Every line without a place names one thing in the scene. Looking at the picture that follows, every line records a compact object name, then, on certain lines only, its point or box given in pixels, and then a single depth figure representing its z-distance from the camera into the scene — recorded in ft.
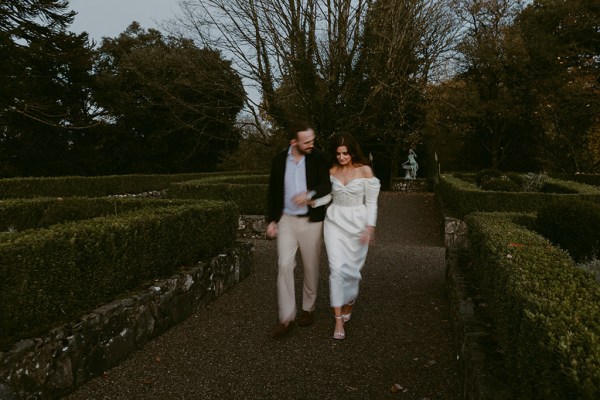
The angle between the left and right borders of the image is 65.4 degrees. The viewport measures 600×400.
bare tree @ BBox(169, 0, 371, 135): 47.83
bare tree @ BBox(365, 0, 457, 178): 49.32
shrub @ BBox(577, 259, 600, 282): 13.87
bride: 14.28
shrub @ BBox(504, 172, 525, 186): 56.91
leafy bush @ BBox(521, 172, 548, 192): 45.93
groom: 14.29
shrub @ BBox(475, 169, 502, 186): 58.34
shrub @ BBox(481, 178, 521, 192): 38.73
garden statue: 81.46
